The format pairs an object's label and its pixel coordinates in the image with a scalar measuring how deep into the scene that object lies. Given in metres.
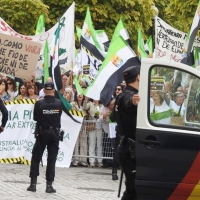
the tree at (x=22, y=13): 29.33
